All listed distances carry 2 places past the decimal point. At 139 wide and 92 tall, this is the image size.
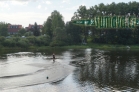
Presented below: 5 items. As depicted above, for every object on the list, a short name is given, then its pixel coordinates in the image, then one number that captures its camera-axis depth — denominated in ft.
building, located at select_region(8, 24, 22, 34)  652.48
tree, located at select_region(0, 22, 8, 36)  488.85
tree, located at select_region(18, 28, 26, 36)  519.19
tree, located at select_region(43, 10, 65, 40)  441.85
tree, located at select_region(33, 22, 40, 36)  492.95
